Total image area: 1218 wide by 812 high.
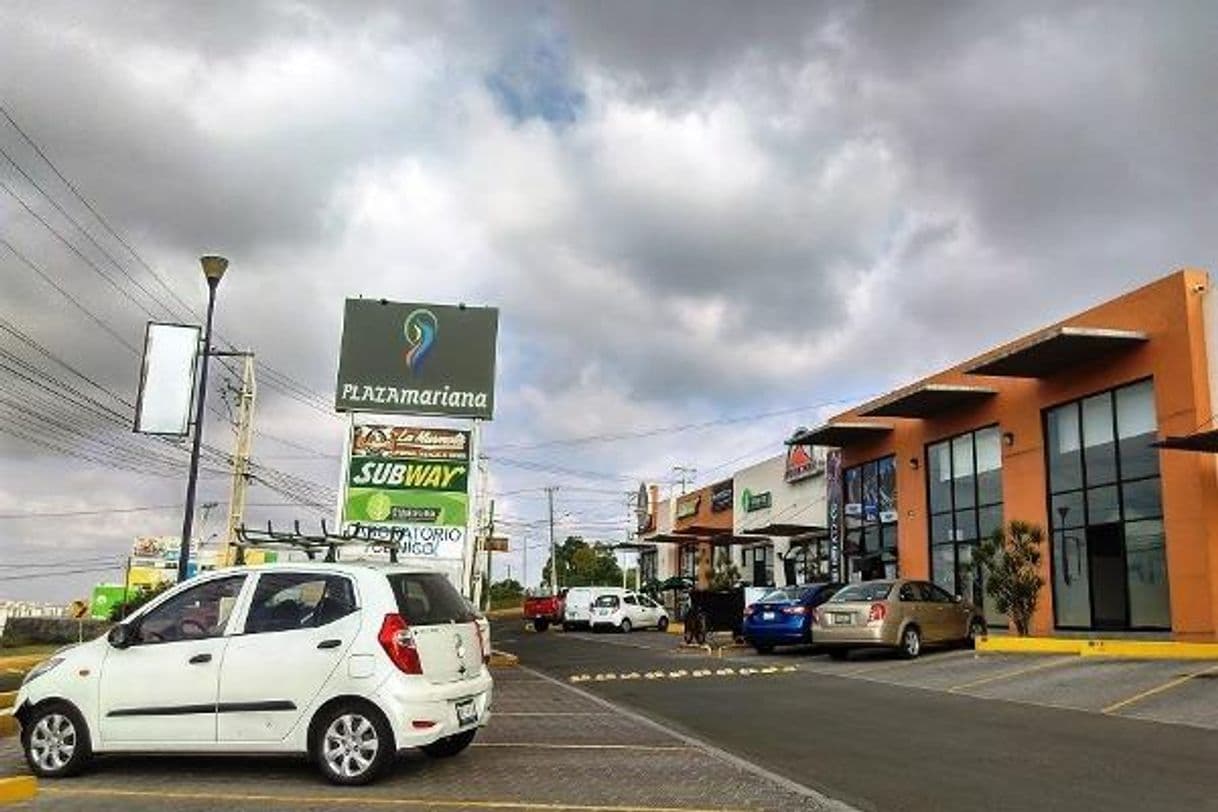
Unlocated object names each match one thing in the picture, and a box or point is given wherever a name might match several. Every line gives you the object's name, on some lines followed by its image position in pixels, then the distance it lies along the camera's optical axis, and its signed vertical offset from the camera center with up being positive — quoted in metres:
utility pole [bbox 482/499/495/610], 73.00 +4.54
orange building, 20.20 +3.36
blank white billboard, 19.19 +3.66
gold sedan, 20.31 +0.00
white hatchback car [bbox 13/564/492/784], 8.22 -0.58
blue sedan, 23.17 -0.04
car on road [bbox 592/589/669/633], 40.69 -0.08
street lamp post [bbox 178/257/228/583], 17.12 +2.97
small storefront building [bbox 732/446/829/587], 38.31 +3.46
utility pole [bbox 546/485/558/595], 83.66 +3.41
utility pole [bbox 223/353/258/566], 35.84 +4.91
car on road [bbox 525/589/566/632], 44.91 -0.12
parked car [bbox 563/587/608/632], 41.16 +0.08
